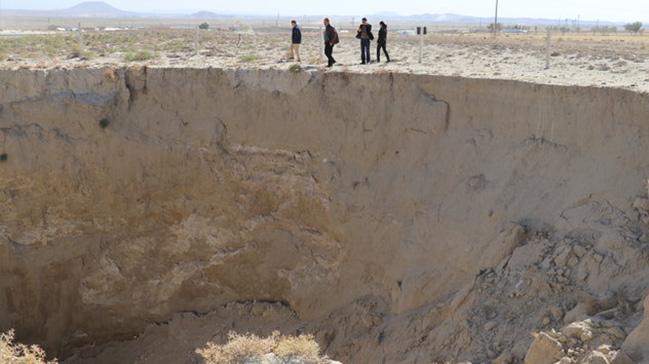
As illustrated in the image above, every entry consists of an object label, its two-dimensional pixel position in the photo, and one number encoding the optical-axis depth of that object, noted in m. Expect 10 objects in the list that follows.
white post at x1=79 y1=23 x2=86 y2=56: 17.62
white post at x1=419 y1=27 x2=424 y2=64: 14.96
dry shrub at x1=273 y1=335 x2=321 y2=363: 8.32
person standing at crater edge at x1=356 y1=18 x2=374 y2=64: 14.83
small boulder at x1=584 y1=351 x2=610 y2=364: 6.17
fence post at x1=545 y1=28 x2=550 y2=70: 13.77
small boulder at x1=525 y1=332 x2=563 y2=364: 6.70
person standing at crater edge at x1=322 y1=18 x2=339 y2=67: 14.26
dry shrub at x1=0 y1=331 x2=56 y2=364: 8.03
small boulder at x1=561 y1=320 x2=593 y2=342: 6.77
